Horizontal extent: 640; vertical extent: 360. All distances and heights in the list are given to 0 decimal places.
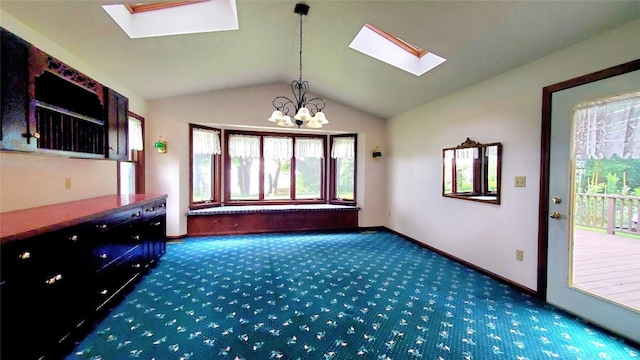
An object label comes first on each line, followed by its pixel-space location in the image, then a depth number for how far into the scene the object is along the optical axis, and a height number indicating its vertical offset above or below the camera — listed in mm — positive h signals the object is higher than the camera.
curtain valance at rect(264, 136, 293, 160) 5391 +605
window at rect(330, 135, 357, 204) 5477 +160
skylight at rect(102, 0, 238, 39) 2561 +1609
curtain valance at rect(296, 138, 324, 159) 5559 +603
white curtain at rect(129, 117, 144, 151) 3792 +621
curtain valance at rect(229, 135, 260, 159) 5184 +602
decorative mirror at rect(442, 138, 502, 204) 3041 +70
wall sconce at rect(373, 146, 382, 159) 5258 +474
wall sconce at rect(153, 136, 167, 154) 4254 +494
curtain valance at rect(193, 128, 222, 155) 4715 +636
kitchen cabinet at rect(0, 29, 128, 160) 1656 +540
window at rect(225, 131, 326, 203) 5266 +183
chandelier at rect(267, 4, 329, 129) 2510 +600
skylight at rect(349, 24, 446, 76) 3074 +1549
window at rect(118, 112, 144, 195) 3793 +164
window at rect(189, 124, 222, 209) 4711 +186
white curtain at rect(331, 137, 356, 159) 5457 +606
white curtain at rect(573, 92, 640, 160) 1911 +387
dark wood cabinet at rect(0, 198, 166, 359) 1322 -690
